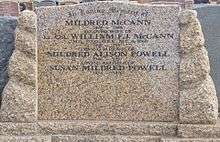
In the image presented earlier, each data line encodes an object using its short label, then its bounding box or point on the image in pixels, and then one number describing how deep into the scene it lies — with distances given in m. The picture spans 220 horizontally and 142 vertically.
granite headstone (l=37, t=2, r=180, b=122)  4.94
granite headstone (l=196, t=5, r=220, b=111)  5.77
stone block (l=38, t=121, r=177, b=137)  4.82
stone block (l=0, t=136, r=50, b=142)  4.73
